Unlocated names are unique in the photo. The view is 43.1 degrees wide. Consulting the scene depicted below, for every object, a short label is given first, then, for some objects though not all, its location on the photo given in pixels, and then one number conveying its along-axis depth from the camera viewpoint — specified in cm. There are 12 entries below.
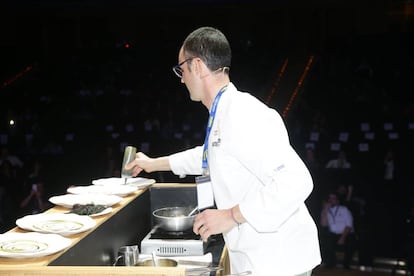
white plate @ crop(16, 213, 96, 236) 163
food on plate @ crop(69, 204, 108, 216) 187
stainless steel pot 212
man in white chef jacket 142
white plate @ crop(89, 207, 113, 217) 186
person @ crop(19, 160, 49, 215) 593
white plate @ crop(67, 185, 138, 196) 221
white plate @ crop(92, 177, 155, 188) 239
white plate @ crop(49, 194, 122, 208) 198
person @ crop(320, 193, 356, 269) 543
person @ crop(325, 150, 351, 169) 594
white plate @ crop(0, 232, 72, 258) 138
